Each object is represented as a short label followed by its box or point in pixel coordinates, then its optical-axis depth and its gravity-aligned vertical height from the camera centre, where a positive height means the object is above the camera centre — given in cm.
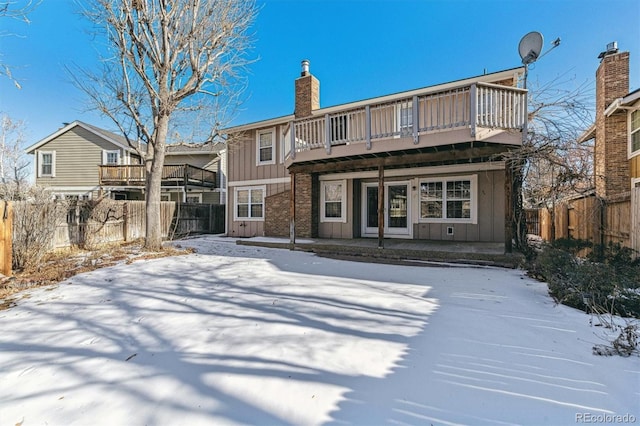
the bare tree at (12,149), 1836 +425
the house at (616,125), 914 +318
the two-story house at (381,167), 673 +156
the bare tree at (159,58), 860 +502
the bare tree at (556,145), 623 +155
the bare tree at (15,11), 461 +326
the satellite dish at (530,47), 711 +422
